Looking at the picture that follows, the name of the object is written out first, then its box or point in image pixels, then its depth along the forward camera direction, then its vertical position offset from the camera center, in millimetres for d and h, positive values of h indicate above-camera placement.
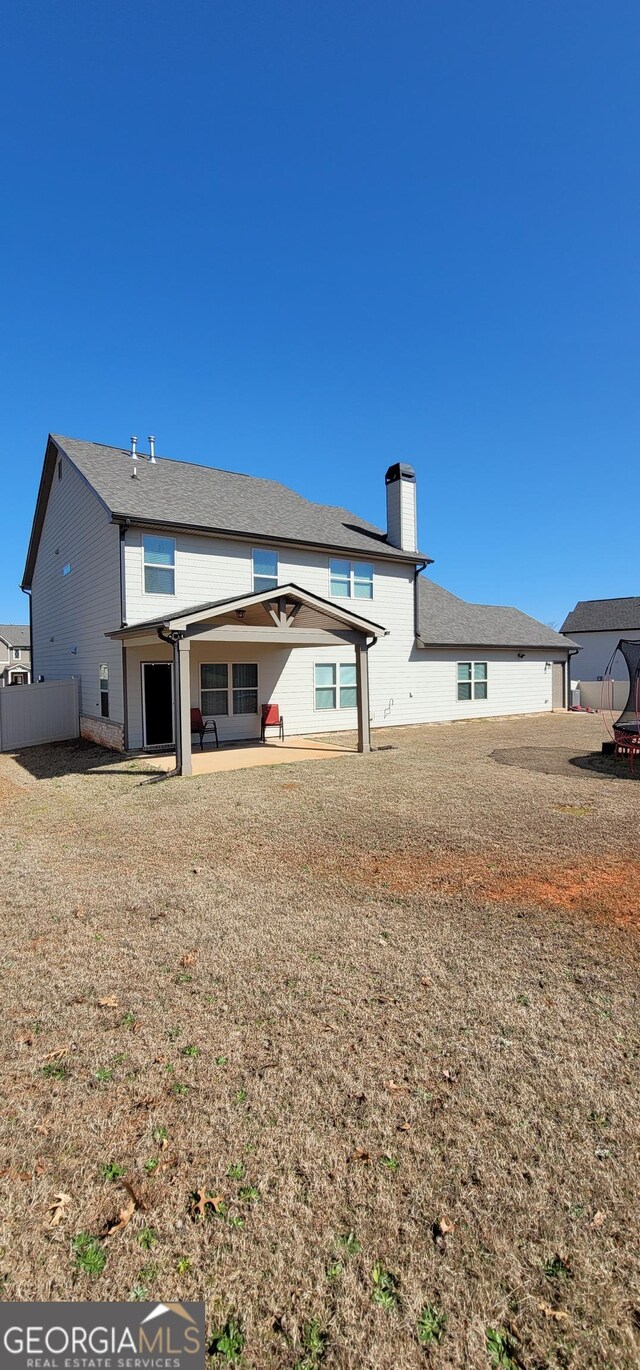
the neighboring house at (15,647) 51438 +3608
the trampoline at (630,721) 12375 -1125
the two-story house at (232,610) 12805 +1887
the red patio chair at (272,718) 15159 -1013
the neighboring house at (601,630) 34000 +2799
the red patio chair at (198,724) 14094 -1055
